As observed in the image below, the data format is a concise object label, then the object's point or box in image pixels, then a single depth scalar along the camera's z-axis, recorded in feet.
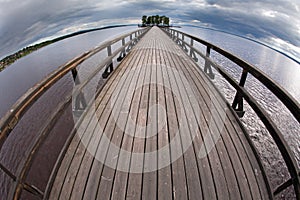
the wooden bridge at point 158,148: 4.14
